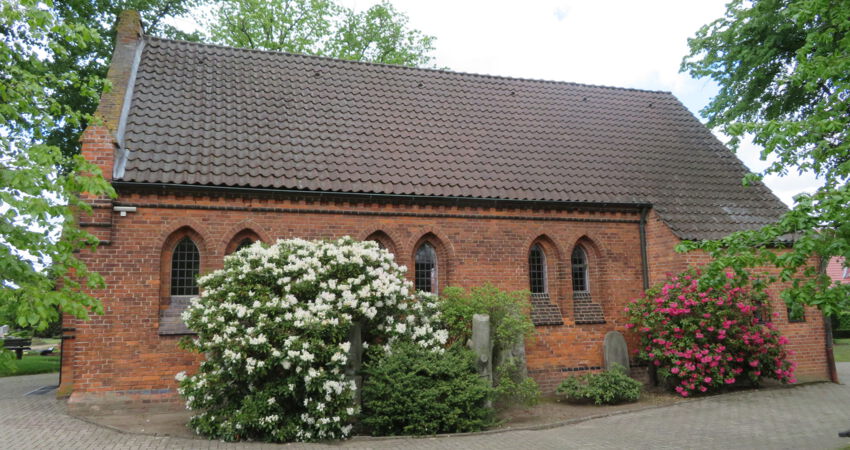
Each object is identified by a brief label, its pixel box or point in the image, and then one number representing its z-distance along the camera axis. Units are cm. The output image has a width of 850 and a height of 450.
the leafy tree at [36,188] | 482
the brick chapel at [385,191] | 1102
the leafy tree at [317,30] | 2594
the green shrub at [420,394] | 916
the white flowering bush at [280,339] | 877
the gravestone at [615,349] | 1323
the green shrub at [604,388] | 1166
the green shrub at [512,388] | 1066
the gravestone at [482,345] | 1052
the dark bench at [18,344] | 2119
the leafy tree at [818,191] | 629
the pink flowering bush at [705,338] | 1226
